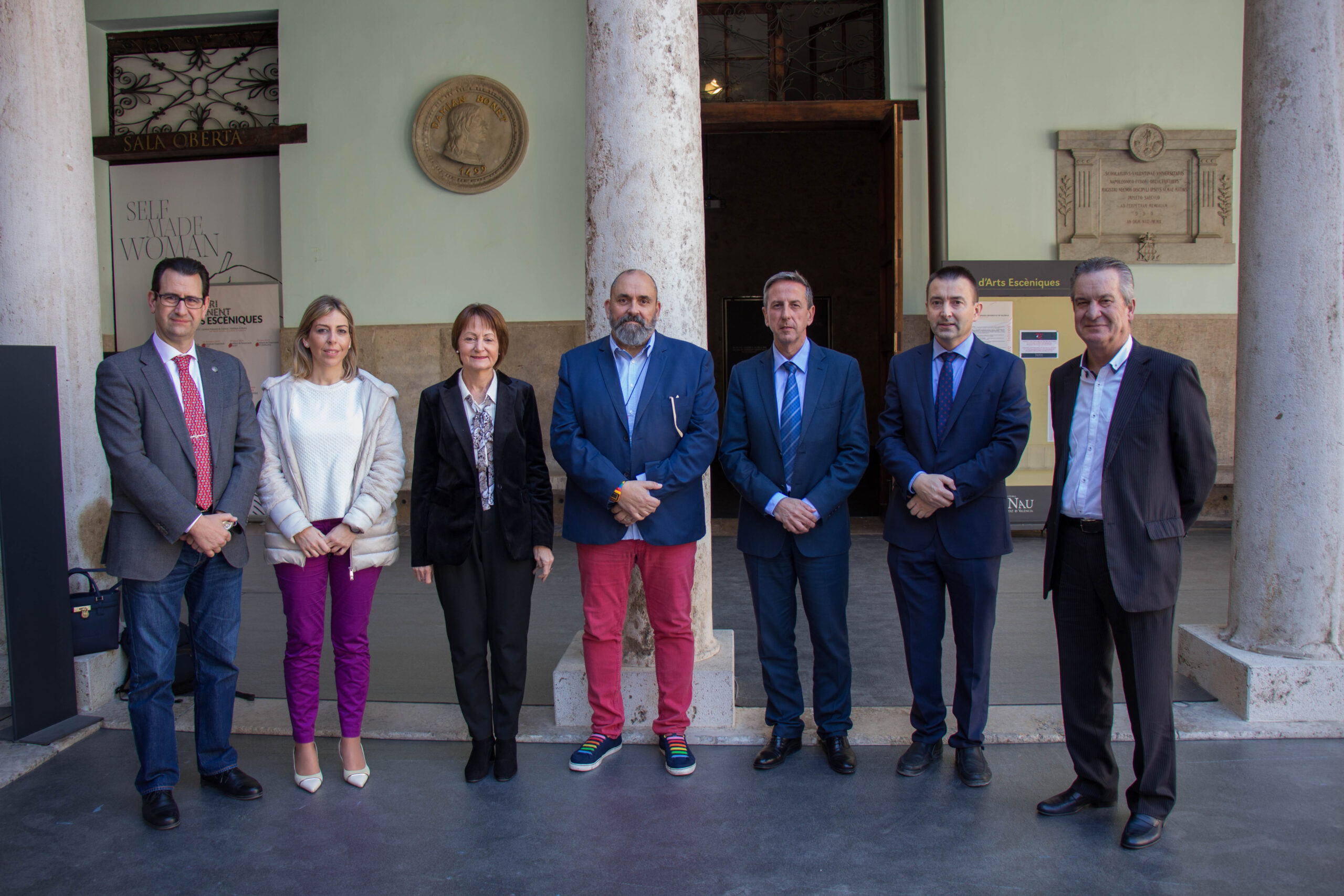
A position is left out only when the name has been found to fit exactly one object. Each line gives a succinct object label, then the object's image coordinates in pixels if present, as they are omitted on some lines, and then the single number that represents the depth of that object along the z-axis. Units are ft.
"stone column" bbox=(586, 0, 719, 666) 11.53
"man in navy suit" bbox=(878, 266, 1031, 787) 9.95
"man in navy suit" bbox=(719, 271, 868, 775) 10.41
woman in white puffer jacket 9.98
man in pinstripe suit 8.70
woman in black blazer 10.27
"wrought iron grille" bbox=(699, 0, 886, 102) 26.96
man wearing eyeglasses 9.43
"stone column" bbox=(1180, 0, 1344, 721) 11.34
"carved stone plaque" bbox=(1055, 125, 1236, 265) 25.16
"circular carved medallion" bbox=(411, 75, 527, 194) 26.45
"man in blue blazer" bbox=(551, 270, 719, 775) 10.26
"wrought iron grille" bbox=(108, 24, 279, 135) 27.94
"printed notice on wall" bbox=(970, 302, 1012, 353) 23.61
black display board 11.05
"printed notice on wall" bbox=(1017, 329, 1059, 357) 23.88
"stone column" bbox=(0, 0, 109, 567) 12.41
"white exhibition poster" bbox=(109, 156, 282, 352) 28.32
